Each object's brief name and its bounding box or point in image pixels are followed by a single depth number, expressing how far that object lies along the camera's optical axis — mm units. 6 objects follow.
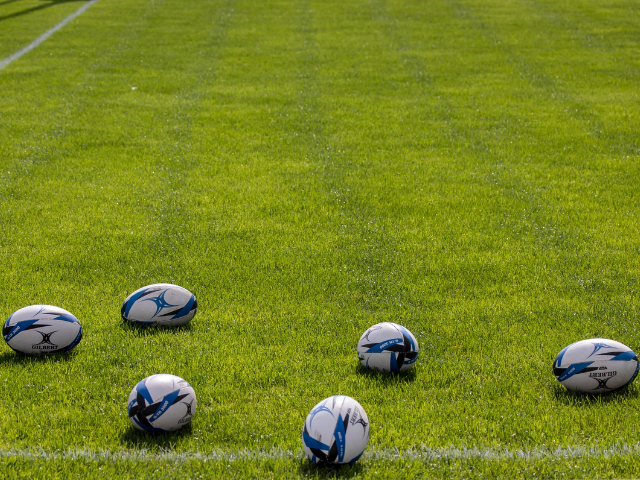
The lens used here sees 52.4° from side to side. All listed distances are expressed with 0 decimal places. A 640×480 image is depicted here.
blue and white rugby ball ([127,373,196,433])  4809
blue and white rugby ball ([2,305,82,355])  5840
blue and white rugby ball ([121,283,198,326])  6469
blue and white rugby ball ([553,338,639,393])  5309
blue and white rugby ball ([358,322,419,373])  5652
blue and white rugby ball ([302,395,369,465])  4406
